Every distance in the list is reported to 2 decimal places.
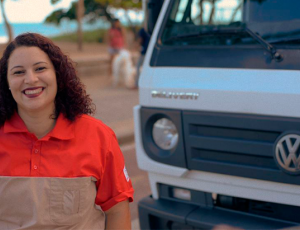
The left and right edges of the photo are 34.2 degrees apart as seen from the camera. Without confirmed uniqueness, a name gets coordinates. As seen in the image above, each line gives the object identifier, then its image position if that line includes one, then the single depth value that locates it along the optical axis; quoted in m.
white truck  2.83
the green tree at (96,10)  28.22
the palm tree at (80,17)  21.26
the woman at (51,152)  2.15
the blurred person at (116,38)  13.84
